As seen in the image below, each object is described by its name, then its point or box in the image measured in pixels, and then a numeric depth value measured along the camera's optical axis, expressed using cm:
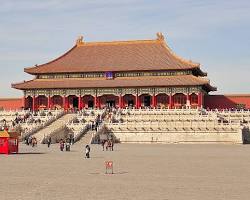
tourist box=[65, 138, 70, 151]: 4114
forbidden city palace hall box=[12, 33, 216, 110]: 7588
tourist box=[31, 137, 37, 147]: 4689
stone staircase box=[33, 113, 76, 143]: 5297
